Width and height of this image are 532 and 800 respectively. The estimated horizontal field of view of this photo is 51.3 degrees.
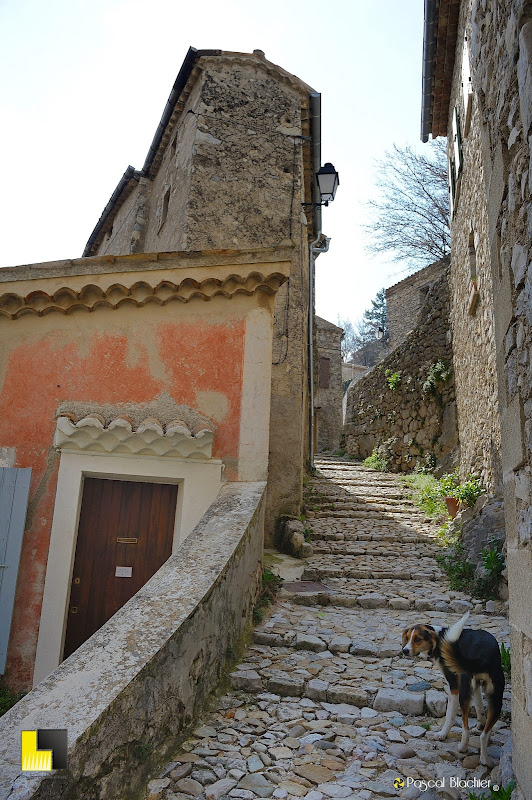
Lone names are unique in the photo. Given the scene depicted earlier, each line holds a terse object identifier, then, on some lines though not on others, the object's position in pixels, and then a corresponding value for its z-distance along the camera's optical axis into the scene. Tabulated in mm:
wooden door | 5066
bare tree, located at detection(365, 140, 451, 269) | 18547
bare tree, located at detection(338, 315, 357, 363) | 43250
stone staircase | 2668
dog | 2674
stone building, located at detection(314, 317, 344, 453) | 23391
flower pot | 8336
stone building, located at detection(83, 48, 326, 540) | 7898
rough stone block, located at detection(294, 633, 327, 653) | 4254
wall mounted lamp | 7816
